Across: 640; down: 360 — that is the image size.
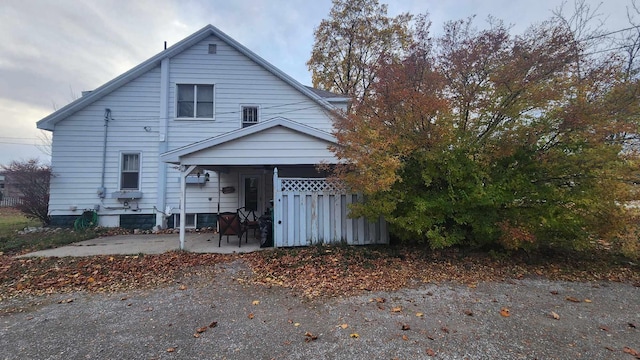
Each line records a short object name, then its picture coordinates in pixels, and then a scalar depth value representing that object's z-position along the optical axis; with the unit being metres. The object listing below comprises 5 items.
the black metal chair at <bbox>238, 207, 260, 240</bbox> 7.49
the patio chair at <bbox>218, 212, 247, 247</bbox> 7.17
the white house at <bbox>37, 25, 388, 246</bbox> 10.09
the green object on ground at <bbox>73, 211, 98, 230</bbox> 9.77
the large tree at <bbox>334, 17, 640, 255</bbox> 4.95
